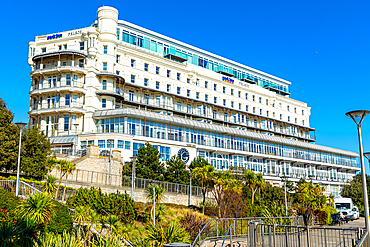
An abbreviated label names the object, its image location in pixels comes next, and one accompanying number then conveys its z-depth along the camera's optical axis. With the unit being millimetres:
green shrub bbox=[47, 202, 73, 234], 19562
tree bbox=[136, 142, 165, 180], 40125
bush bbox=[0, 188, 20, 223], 18078
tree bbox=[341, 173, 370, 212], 71312
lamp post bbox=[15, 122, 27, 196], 21781
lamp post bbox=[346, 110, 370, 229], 13852
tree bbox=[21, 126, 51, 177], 30969
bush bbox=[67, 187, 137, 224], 25638
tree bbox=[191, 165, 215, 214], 39375
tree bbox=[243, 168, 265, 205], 42500
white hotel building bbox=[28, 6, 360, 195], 51094
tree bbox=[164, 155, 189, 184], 42719
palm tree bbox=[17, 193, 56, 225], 17359
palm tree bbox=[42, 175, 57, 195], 25750
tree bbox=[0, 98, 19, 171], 29344
